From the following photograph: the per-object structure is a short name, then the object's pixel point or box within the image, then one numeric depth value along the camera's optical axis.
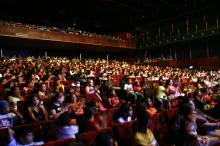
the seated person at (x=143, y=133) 1.99
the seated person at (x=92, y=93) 3.57
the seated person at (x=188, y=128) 2.08
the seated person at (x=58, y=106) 2.99
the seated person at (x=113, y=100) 3.77
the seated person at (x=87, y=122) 2.19
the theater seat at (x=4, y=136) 1.97
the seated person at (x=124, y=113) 2.60
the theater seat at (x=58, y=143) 1.63
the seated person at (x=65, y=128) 2.13
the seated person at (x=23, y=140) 1.96
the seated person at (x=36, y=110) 2.85
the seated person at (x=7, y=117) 2.62
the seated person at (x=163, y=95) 3.80
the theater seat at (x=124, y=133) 2.21
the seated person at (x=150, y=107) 2.97
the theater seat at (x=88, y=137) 1.83
